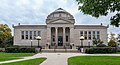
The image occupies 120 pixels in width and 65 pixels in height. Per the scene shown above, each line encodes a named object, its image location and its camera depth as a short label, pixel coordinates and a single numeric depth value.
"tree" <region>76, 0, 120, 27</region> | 3.90
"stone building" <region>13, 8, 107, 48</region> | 19.13
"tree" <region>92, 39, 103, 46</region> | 17.98
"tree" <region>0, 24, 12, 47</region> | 22.48
